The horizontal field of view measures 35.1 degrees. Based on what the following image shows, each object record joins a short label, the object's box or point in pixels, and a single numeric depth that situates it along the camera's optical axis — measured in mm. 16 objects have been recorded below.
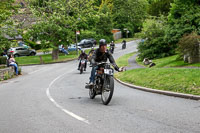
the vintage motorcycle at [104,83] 8922
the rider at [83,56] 22883
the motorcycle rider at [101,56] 9688
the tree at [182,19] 22406
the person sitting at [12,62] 25828
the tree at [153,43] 29512
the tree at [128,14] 85000
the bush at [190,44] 18672
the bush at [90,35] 67062
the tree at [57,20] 38281
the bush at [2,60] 31297
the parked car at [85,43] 60281
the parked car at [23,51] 52812
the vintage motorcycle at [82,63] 22939
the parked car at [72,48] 56156
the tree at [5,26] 27109
